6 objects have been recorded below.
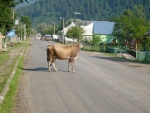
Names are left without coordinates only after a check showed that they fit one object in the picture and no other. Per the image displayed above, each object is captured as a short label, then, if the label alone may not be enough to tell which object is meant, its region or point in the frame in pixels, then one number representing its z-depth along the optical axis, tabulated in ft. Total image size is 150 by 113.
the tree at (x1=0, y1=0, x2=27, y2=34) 59.45
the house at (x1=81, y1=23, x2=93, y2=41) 299.38
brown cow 62.34
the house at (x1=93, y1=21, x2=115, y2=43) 291.79
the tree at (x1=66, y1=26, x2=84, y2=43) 232.12
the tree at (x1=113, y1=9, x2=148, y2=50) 195.21
